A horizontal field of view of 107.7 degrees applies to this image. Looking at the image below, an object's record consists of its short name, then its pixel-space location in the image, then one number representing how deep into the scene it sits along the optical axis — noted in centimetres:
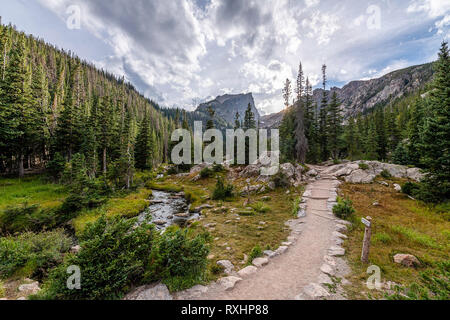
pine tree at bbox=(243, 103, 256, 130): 5659
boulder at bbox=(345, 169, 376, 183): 2105
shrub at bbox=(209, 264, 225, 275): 664
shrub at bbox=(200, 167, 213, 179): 3759
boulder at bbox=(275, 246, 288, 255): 810
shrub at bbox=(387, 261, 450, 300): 439
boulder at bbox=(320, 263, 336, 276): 638
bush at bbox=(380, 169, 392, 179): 2178
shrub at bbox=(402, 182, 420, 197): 1599
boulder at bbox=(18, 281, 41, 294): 622
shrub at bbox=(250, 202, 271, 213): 1528
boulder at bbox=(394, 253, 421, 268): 667
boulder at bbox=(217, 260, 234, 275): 675
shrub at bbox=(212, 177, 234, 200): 2150
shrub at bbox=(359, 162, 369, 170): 2360
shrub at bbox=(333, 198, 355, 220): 1218
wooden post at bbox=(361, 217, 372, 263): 680
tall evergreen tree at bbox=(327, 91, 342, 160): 3734
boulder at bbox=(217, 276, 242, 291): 564
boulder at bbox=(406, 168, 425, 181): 2033
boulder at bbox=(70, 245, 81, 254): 1007
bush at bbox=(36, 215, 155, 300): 463
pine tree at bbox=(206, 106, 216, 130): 5256
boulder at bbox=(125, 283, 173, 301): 489
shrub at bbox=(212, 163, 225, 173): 3882
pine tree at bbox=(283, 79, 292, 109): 4462
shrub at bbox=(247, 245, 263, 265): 769
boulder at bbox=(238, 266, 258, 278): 642
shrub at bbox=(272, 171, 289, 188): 2200
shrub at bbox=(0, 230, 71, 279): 759
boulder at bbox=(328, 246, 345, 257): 776
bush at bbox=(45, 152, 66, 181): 2477
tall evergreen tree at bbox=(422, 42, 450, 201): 1357
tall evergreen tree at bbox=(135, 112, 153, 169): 4228
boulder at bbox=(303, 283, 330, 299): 511
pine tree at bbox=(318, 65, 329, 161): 3928
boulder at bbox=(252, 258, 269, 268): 711
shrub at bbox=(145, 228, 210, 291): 558
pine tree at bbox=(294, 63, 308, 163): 2969
